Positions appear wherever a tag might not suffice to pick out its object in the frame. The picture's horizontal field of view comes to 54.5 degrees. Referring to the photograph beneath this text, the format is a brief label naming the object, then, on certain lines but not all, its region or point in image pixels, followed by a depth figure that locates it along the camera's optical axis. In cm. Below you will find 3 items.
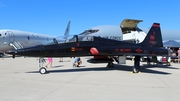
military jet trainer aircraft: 961
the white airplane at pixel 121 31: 2147
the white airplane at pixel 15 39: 2770
